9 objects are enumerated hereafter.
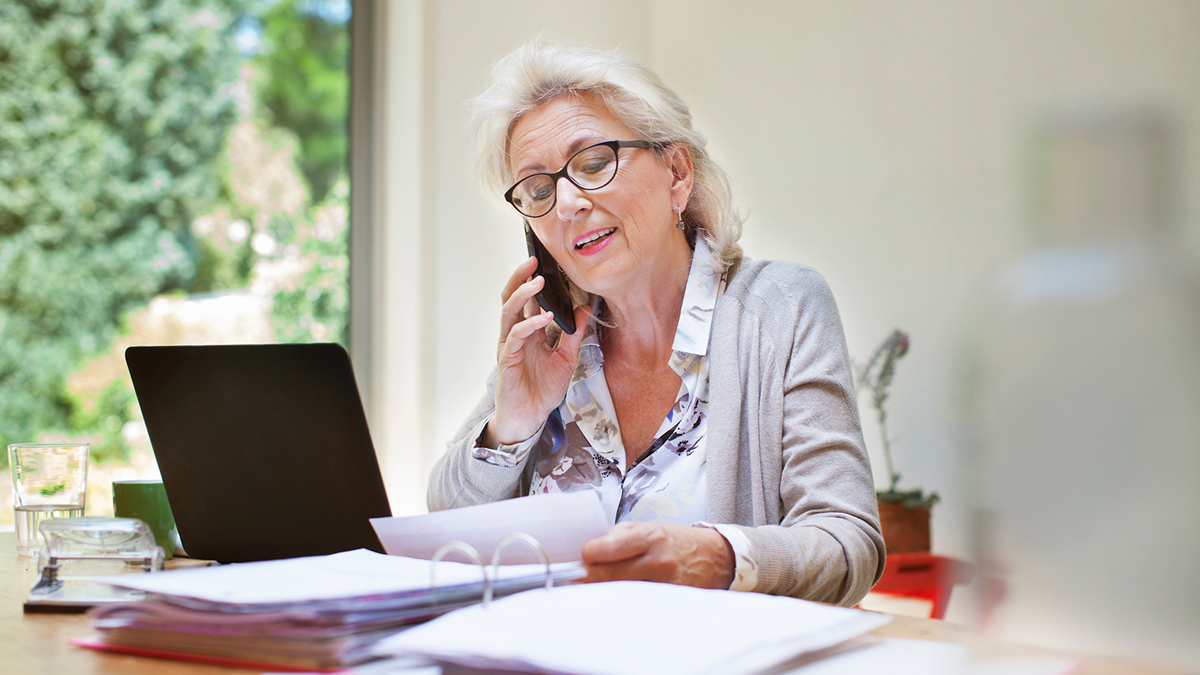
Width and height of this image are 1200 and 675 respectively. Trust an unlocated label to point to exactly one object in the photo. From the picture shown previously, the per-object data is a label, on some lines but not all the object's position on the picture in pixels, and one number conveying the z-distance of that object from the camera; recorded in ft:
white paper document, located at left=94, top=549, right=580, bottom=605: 1.94
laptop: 3.19
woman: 3.76
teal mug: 3.72
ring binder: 1.95
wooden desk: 2.00
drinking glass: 3.56
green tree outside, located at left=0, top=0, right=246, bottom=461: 8.62
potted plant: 6.39
